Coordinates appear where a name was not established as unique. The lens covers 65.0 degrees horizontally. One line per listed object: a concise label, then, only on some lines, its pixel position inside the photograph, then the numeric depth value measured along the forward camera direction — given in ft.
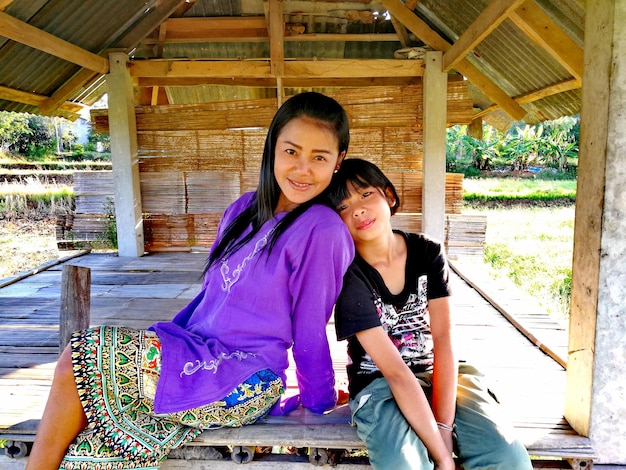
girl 5.14
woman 4.99
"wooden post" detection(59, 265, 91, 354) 7.97
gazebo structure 15.51
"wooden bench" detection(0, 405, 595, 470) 5.96
